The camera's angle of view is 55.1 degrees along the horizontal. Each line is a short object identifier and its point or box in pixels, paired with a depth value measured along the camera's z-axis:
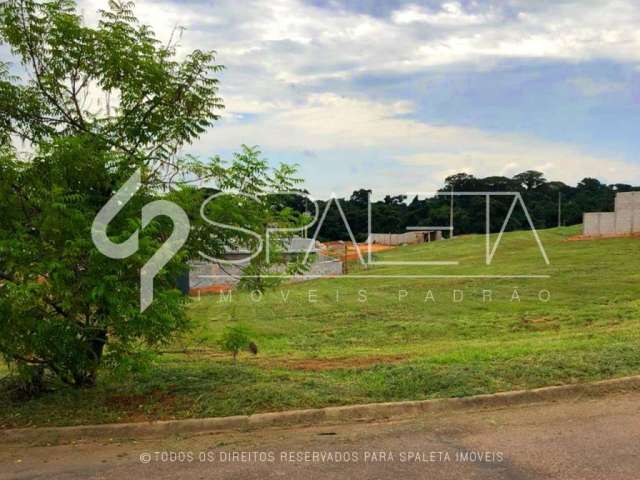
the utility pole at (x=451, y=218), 62.91
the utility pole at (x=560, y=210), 71.19
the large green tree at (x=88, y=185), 6.12
